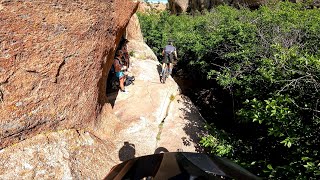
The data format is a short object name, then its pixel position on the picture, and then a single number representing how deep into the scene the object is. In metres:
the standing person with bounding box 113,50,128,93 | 6.12
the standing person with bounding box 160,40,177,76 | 7.32
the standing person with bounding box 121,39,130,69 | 6.58
